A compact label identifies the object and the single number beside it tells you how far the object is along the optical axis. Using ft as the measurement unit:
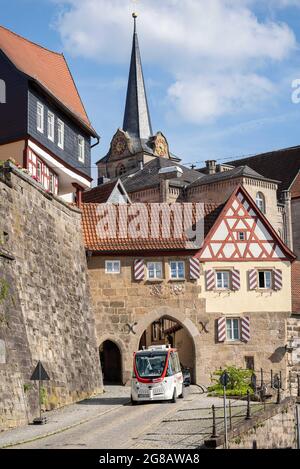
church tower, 289.53
